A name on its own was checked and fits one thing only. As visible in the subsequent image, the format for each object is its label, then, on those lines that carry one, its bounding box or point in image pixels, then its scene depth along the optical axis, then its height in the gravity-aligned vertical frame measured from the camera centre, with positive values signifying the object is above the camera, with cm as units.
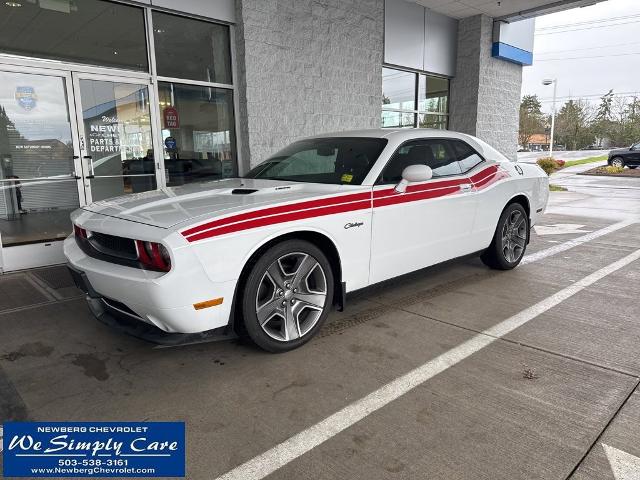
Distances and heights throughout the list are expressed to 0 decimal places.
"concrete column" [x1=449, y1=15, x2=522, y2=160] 1133 +154
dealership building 568 +97
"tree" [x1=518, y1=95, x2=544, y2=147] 5456 +279
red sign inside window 682 +51
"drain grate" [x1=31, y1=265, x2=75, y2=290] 492 -137
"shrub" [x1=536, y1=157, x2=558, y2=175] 1627 -66
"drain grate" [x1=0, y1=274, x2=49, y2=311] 434 -138
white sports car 271 -59
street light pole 3082 +422
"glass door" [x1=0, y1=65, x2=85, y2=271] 556 -14
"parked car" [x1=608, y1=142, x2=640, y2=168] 2397 -69
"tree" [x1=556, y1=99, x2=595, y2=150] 5944 +261
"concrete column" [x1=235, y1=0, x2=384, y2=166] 729 +140
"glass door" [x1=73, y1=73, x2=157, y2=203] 605 +24
